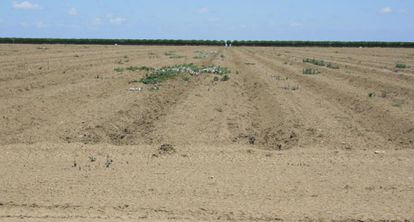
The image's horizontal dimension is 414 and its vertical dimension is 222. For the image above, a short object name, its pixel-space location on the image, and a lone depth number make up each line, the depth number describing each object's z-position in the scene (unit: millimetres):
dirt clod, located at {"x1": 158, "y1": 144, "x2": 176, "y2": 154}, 10047
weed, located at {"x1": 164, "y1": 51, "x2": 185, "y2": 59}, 40206
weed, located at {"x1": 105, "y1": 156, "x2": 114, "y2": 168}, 9086
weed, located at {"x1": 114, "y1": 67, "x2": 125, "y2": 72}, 25609
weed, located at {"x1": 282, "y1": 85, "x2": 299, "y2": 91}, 19456
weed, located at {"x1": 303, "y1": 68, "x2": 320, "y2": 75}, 26234
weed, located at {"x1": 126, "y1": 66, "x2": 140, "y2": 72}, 25747
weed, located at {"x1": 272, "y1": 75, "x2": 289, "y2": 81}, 23470
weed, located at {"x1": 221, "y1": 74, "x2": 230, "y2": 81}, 21875
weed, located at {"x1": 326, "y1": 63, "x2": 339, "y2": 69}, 30766
